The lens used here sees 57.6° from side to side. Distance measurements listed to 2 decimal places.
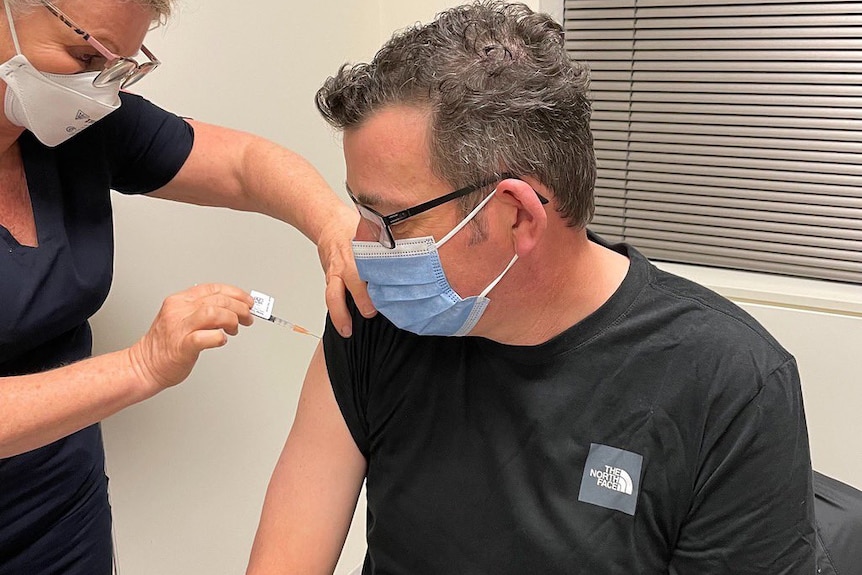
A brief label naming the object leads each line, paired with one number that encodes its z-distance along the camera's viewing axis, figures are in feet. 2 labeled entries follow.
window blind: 7.70
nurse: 3.72
